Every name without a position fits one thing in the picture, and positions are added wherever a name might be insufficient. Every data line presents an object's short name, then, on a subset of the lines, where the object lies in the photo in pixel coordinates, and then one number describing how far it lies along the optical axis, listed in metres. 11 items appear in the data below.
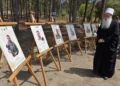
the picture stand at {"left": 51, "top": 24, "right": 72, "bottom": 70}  2.66
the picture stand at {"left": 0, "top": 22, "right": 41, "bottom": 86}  1.40
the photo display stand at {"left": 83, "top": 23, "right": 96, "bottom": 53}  3.89
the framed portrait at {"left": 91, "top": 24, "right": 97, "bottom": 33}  4.22
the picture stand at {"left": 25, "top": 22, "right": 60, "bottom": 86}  2.00
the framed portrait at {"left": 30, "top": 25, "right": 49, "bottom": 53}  2.07
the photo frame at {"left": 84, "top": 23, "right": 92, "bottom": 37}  3.90
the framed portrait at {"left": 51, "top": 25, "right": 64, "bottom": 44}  2.68
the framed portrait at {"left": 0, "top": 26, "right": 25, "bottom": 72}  1.43
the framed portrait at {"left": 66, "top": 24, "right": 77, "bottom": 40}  3.25
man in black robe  2.38
